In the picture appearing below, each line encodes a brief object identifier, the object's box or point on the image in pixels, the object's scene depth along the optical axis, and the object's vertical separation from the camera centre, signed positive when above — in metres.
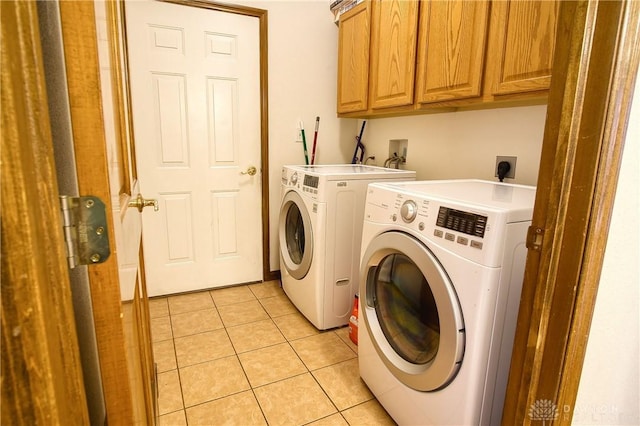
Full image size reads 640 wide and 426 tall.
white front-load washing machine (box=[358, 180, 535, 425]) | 0.99 -0.47
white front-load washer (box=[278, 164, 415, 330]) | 1.93 -0.48
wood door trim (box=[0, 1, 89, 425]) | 0.30 -0.09
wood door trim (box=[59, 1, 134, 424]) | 0.36 -0.02
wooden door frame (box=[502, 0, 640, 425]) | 0.64 -0.06
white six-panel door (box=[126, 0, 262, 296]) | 2.22 +0.08
